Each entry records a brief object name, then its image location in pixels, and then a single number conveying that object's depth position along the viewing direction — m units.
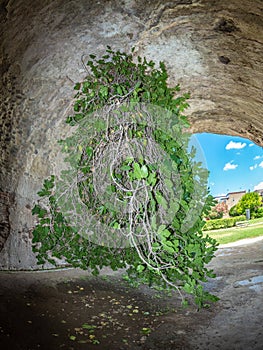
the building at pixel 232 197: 26.05
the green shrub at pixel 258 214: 15.45
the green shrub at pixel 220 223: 13.19
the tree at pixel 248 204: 15.86
